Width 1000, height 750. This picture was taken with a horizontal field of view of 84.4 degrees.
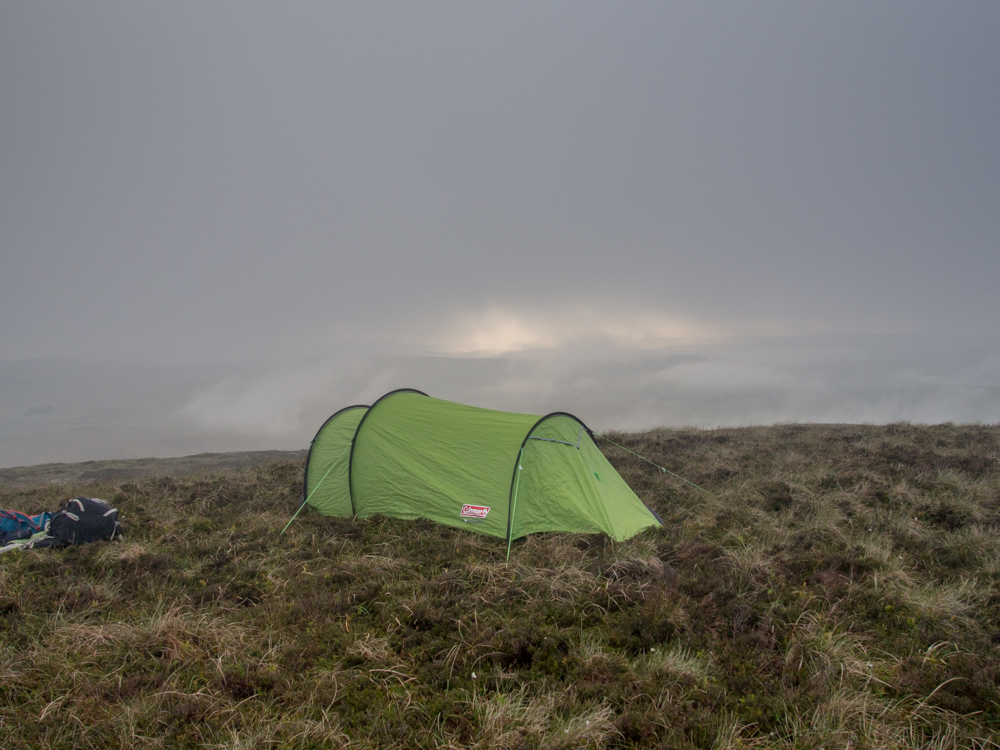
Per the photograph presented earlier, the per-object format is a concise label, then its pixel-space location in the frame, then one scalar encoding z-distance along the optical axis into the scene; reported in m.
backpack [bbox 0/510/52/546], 8.39
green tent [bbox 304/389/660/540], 8.64
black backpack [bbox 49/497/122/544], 8.27
